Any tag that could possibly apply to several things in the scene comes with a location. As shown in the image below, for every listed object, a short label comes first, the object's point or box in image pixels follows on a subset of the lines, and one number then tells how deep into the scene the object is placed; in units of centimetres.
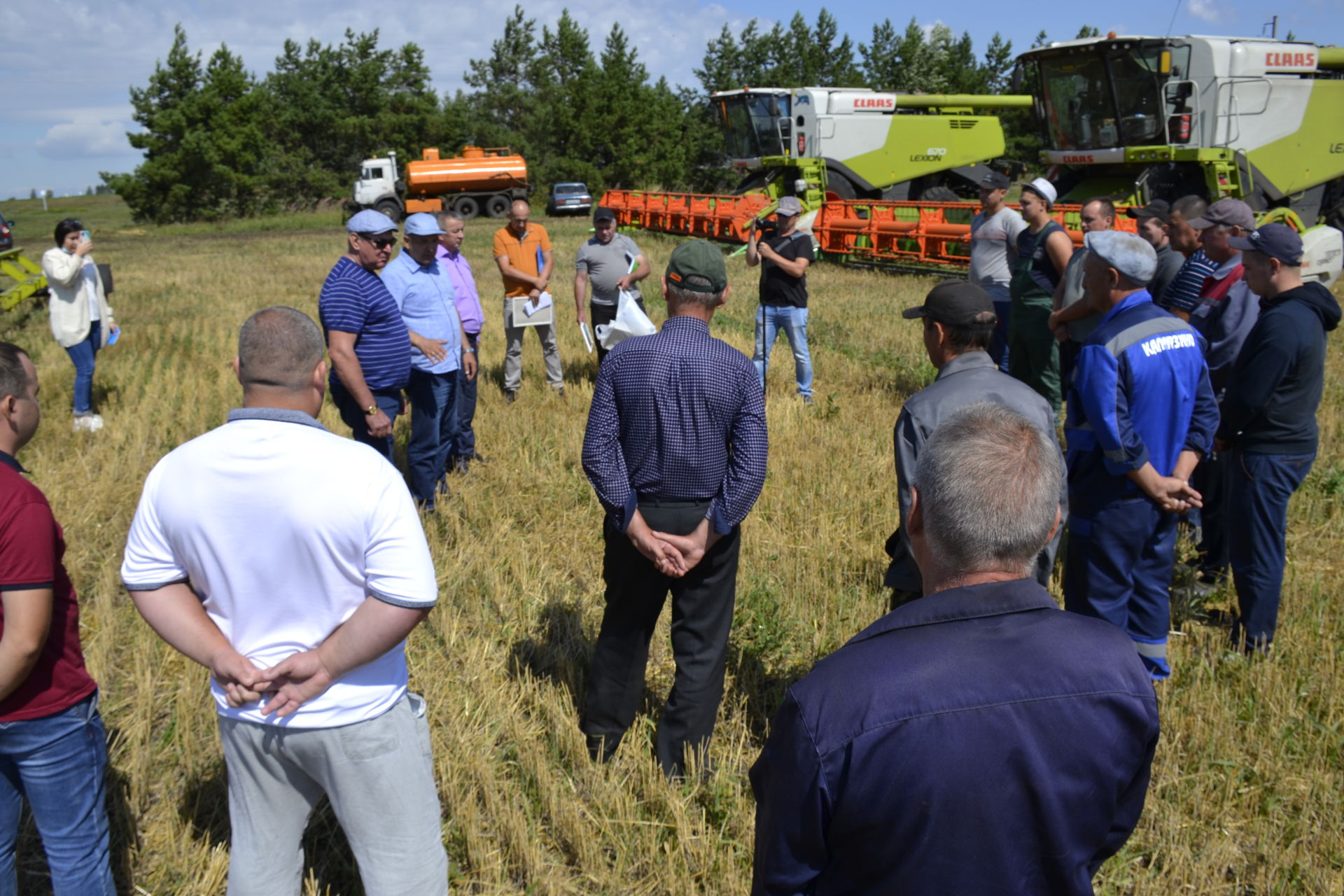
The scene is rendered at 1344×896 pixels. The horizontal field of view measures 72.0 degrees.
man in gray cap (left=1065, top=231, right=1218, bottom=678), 323
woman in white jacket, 710
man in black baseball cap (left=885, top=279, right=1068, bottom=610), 274
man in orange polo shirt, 752
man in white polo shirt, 195
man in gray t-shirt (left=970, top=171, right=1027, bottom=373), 659
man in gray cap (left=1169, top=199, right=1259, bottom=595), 447
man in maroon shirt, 203
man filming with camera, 723
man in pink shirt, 640
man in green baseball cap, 291
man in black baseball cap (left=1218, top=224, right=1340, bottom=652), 368
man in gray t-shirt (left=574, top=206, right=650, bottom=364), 738
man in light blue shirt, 535
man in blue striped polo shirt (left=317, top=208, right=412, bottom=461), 457
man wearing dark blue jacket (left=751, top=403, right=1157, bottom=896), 128
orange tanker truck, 3312
